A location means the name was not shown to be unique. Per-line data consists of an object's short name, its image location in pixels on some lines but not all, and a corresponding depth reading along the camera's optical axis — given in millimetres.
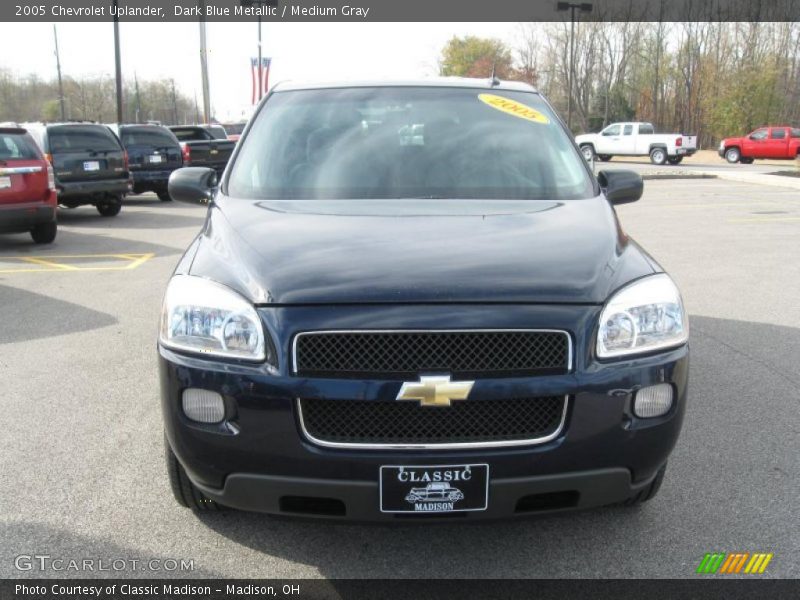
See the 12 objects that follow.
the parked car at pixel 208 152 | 19422
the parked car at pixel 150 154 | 17234
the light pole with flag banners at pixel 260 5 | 28380
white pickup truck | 34438
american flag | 28672
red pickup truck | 35531
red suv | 10156
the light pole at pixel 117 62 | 32375
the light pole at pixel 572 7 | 42469
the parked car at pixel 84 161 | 13742
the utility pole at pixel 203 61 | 29125
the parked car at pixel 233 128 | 36550
